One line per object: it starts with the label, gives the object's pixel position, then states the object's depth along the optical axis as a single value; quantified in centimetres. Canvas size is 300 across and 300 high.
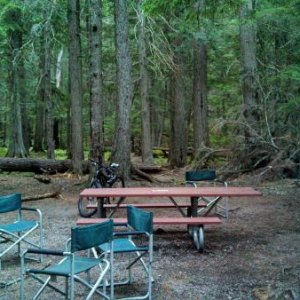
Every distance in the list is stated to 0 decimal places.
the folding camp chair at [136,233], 470
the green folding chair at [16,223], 590
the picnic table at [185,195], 651
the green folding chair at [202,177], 908
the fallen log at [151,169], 1527
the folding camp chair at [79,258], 389
